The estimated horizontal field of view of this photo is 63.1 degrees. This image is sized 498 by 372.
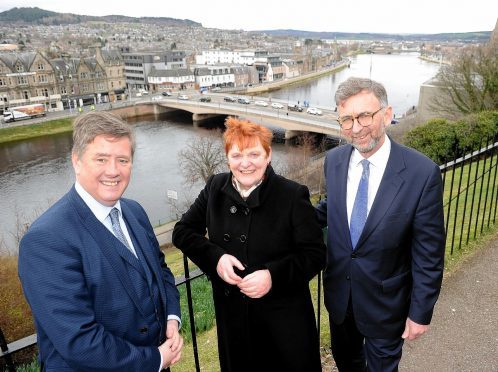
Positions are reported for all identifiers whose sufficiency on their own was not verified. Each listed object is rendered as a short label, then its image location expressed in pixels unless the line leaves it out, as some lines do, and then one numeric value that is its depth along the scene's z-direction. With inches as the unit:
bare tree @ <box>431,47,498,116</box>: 678.5
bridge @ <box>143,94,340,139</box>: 1300.4
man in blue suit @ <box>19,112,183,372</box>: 57.2
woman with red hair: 77.6
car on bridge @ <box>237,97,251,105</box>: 1735.5
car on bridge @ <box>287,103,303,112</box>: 1529.7
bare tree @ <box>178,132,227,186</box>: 898.1
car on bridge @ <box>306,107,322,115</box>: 1426.8
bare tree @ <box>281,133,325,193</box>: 792.9
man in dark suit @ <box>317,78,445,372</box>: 83.6
